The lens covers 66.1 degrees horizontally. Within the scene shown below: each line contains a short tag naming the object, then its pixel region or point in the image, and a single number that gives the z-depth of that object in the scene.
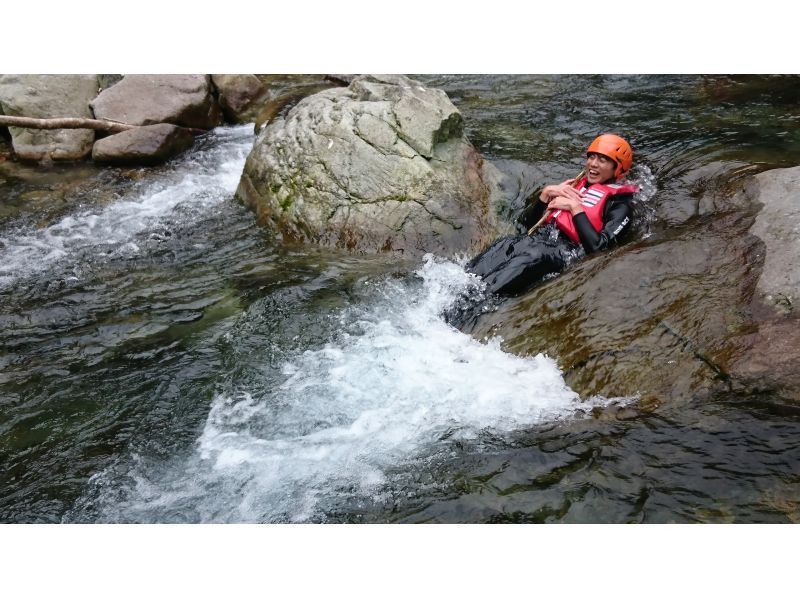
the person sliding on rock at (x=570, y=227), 5.99
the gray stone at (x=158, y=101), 9.97
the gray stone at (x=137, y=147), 9.30
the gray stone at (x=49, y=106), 9.58
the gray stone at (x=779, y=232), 4.48
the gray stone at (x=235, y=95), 11.15
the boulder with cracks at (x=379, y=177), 6.97
